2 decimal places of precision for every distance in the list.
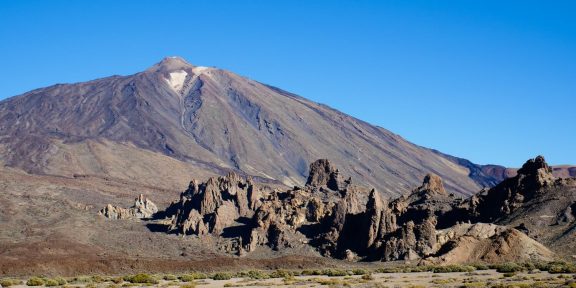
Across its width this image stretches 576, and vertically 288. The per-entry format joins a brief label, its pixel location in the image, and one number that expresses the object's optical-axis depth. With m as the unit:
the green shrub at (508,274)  56.09
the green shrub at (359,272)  66.62
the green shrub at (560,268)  59.26
